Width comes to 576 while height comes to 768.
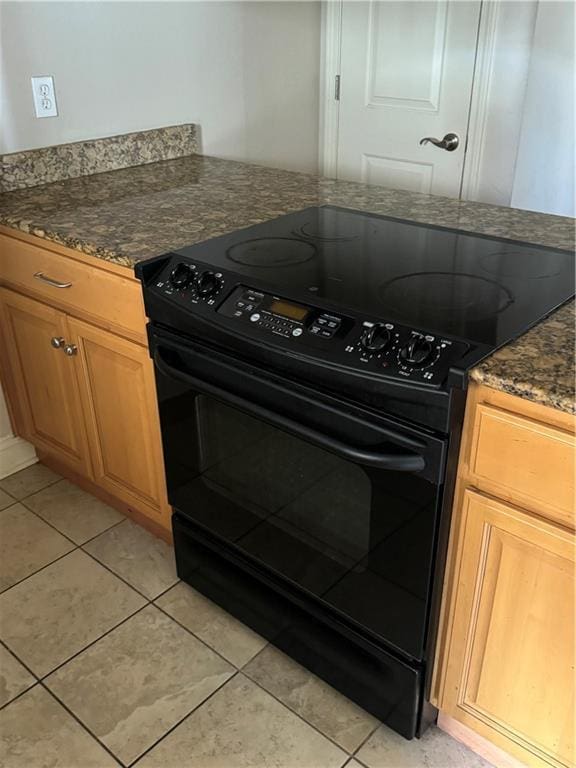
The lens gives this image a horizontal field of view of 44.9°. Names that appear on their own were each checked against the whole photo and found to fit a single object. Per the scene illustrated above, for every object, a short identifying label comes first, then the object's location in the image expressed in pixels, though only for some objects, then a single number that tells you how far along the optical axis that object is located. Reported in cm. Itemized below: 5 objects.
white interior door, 248
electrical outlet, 199
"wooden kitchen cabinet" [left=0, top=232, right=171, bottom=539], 167
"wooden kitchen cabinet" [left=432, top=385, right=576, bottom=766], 105
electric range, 115
